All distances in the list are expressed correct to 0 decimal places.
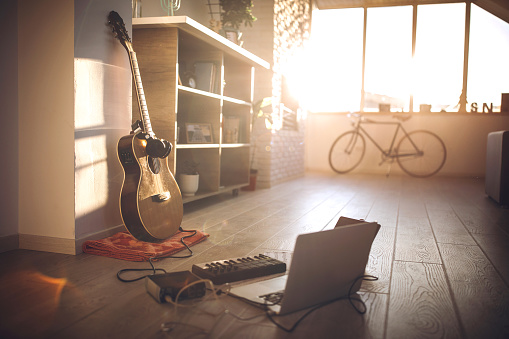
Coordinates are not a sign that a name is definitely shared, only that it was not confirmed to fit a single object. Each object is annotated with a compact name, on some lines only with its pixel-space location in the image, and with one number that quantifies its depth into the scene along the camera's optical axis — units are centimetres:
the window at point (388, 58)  667
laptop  118
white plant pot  301
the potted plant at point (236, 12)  369
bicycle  637
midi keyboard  146
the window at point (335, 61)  684
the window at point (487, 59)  634
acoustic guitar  194
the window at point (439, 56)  645
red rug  179
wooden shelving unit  258
